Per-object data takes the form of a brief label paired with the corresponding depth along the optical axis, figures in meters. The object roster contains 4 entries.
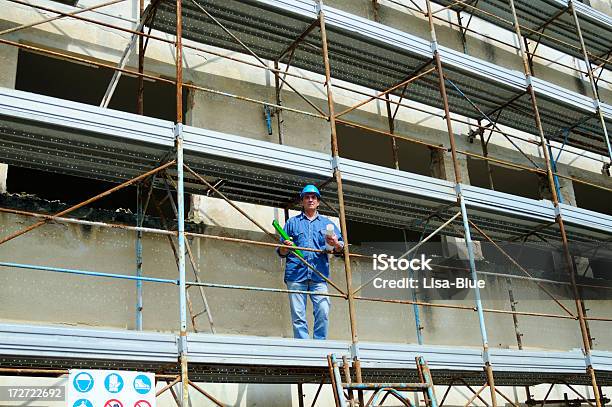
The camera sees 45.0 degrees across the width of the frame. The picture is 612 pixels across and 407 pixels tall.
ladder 6.34
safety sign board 6.08
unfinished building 7.37
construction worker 7.98
